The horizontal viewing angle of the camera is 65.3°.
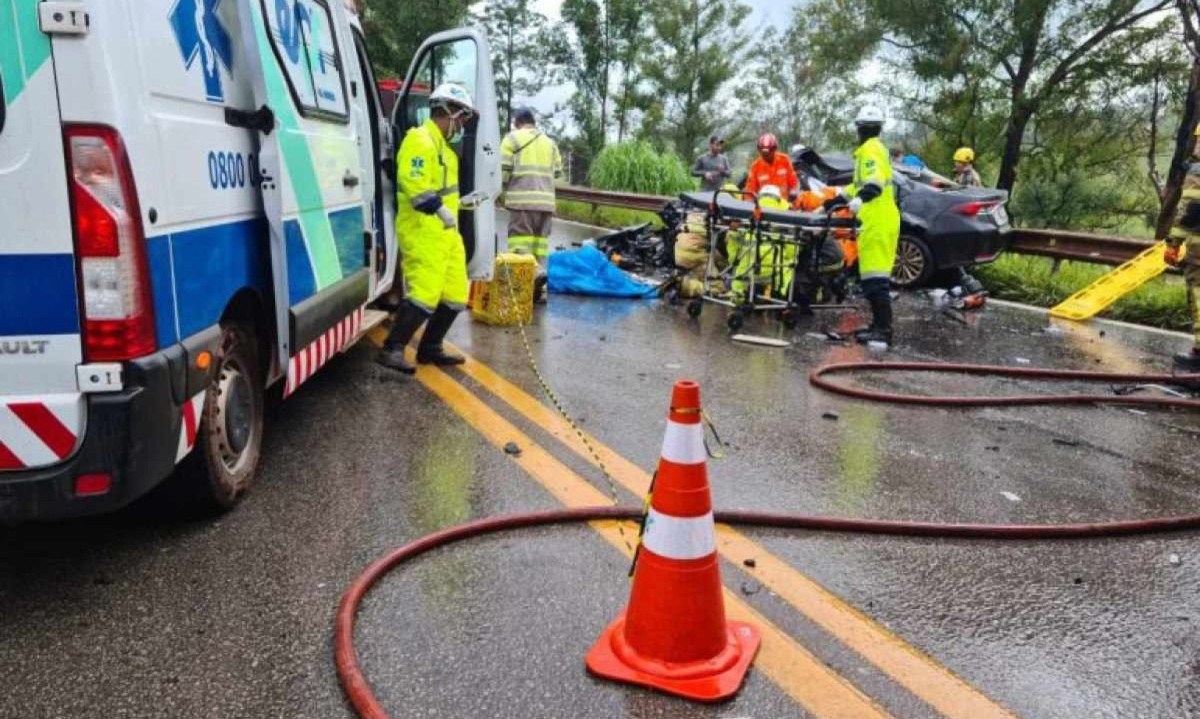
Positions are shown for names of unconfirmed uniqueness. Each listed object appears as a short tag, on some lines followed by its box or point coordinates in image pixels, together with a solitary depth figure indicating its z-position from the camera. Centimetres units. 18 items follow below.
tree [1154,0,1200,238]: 1419
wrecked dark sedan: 1034
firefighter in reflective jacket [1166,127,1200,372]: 693
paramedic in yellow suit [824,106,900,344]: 745
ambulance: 246
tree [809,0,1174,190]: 1759
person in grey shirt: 1506
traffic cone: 258
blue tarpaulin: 974
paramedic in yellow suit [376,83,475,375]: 549
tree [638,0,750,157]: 3136
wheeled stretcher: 805
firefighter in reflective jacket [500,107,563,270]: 877
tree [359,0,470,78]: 2619
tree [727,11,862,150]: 3052
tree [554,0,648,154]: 3089
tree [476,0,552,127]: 3039
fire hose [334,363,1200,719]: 246
